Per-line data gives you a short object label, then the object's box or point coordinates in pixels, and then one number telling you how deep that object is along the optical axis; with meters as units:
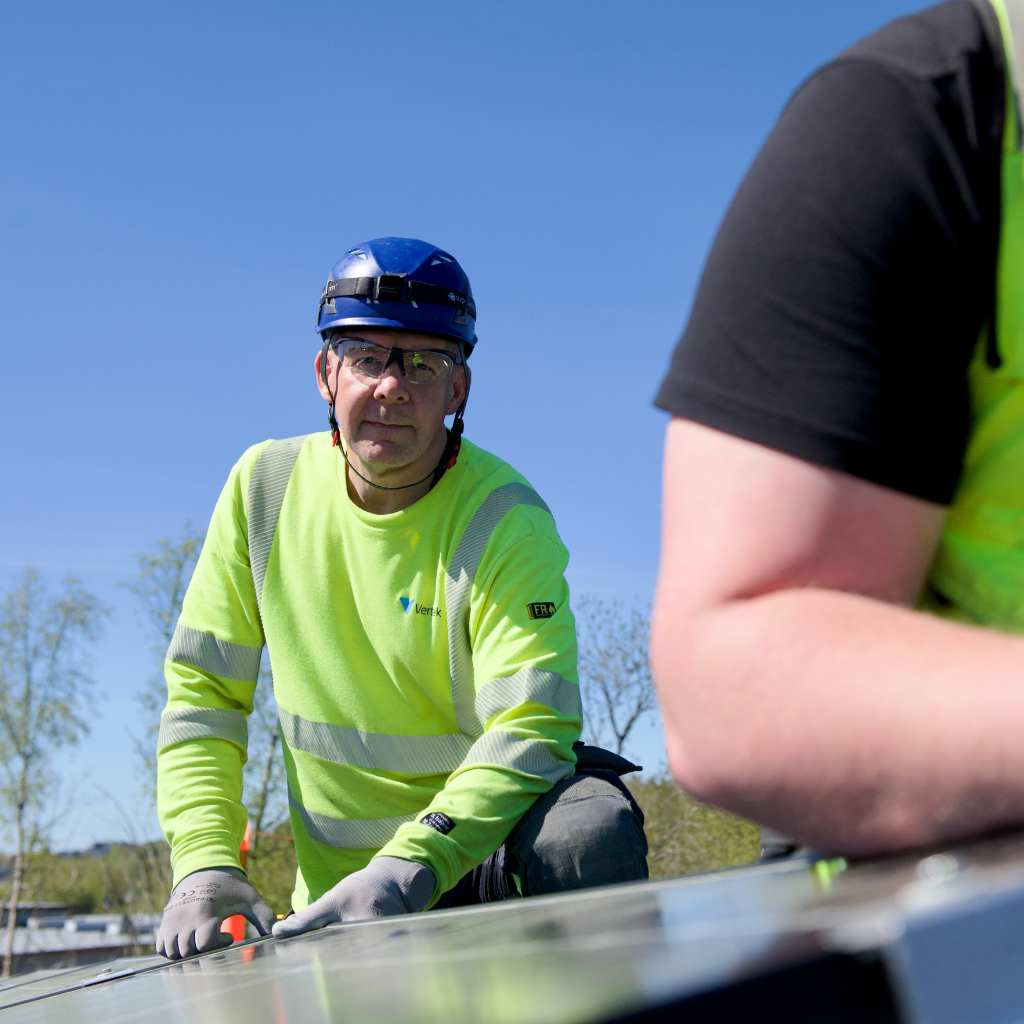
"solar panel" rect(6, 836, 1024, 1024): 0.46
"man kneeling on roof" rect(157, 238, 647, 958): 2.83
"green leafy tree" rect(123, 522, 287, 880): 18.11
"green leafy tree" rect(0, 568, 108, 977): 21.97
